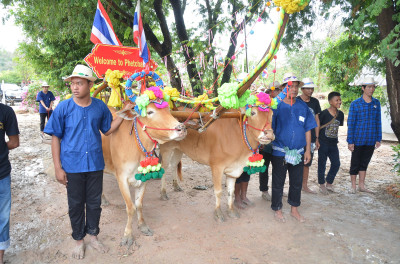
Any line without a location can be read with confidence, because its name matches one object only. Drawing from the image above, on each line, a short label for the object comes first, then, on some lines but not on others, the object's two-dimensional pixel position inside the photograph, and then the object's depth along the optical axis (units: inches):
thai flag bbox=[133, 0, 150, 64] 132.5
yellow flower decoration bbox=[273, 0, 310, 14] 94.3
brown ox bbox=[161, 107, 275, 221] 163.6
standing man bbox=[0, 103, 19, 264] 114.8
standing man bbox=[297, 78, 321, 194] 195.5
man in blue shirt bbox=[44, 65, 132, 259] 119.6
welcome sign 156.0
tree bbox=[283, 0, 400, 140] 134.0
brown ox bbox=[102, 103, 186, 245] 128.2
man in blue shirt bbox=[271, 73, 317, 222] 155.0
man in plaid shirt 207.0
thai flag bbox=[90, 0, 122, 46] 169.6
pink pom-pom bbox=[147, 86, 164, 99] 127.2
